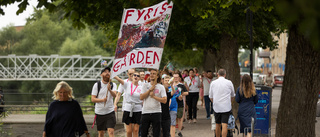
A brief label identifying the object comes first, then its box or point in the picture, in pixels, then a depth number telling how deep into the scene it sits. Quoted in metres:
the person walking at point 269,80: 40.59
